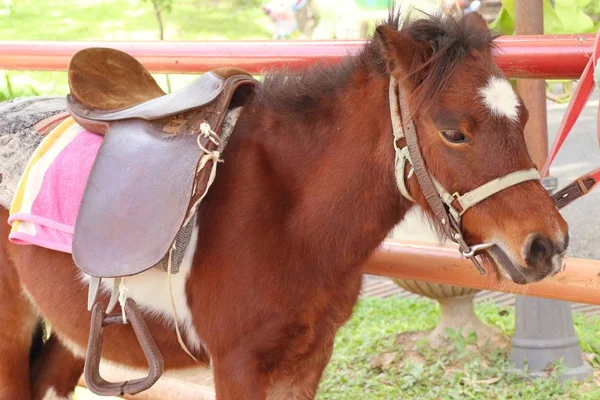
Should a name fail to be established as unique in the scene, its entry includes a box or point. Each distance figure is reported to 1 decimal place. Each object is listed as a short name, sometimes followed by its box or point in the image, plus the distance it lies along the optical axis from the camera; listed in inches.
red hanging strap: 94.3
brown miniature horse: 84.5
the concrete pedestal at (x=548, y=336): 156.9
